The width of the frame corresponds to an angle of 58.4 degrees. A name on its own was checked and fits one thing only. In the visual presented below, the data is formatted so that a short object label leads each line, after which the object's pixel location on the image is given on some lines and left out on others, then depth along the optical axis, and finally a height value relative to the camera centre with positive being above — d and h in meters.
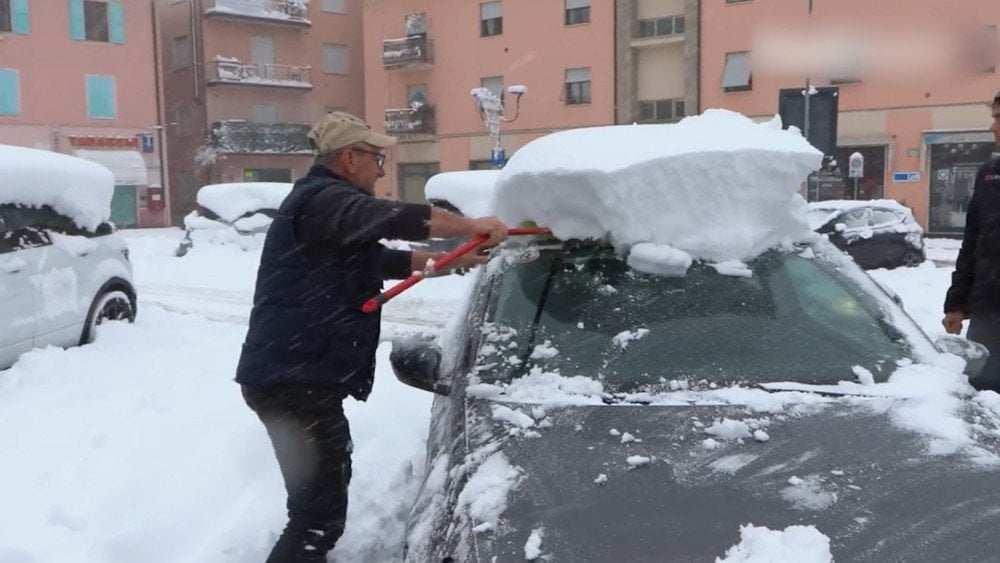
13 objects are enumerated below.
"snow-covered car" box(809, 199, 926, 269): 14.92 -1.08
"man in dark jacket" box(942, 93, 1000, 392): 3.98 -0.46
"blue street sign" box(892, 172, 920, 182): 26.88 -0.22
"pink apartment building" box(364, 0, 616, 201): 32.69 +3.94
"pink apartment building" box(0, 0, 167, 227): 31.41 +3.24
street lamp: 23.25 +1.75
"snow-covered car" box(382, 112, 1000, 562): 2.01 -0.65
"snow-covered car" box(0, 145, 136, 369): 6.55 -0.61
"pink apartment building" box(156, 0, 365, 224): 38.06 +4.13
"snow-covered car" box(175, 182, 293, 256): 16.86 -0.74
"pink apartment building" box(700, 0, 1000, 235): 17.44 +2.19
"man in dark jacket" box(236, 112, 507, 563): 2.90 -0.47
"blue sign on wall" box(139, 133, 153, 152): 34.41 +1.34
